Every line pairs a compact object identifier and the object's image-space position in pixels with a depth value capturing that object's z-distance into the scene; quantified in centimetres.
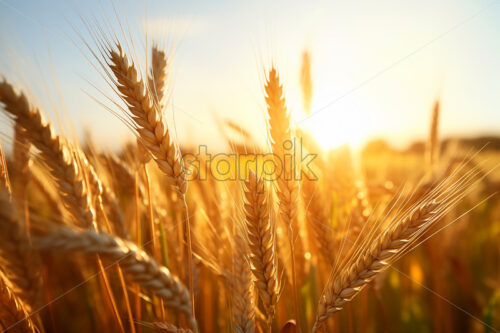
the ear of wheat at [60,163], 38
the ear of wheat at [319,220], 46
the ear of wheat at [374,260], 38
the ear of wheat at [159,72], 47
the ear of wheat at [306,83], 58
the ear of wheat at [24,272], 40
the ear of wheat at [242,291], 39
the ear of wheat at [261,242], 38
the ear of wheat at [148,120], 40
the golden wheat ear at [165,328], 37
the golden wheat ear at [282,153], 41
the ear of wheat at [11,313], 39
